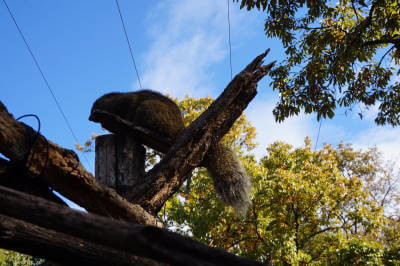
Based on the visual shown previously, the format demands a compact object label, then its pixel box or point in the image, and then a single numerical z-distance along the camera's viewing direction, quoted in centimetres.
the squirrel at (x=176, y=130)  394
